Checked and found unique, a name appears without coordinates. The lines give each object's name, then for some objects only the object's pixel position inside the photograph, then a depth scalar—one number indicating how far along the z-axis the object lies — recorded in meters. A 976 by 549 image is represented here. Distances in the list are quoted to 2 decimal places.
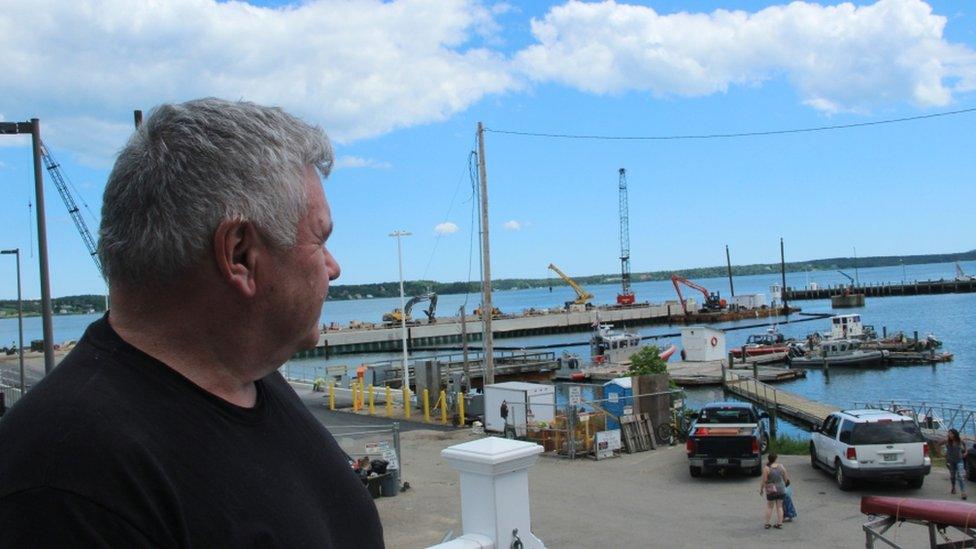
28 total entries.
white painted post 4.63
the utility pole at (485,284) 27.55
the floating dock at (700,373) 44.78
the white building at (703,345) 52.65
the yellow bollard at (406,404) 28.67
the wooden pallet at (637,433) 21.19
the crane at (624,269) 141.38
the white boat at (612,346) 55.47
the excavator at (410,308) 65.12
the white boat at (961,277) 145.90
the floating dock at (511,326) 92.56
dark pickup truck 17.33
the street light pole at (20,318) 30.26
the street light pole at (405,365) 31.88
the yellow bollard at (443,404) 27.16
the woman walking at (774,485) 13.48
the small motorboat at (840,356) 53.19
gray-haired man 1.18
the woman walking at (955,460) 15.04
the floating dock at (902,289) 144.50
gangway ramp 30.83
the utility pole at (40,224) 12.62
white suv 15.41
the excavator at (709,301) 110.59
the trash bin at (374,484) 16.61
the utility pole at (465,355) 30.57
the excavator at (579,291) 113.34
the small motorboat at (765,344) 56.97
